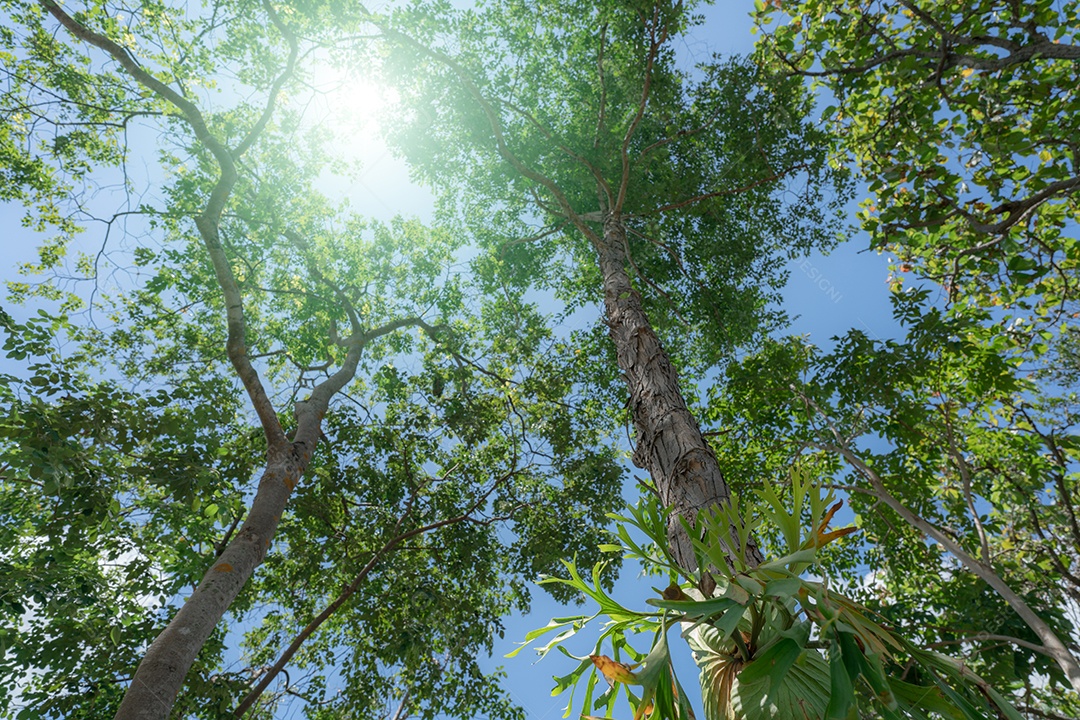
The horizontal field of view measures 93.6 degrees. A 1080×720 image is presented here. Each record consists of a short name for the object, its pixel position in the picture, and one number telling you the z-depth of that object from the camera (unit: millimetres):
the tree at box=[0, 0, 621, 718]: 3746
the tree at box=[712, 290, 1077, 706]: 5027
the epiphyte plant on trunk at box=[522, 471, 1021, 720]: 920
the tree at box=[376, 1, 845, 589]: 6484
